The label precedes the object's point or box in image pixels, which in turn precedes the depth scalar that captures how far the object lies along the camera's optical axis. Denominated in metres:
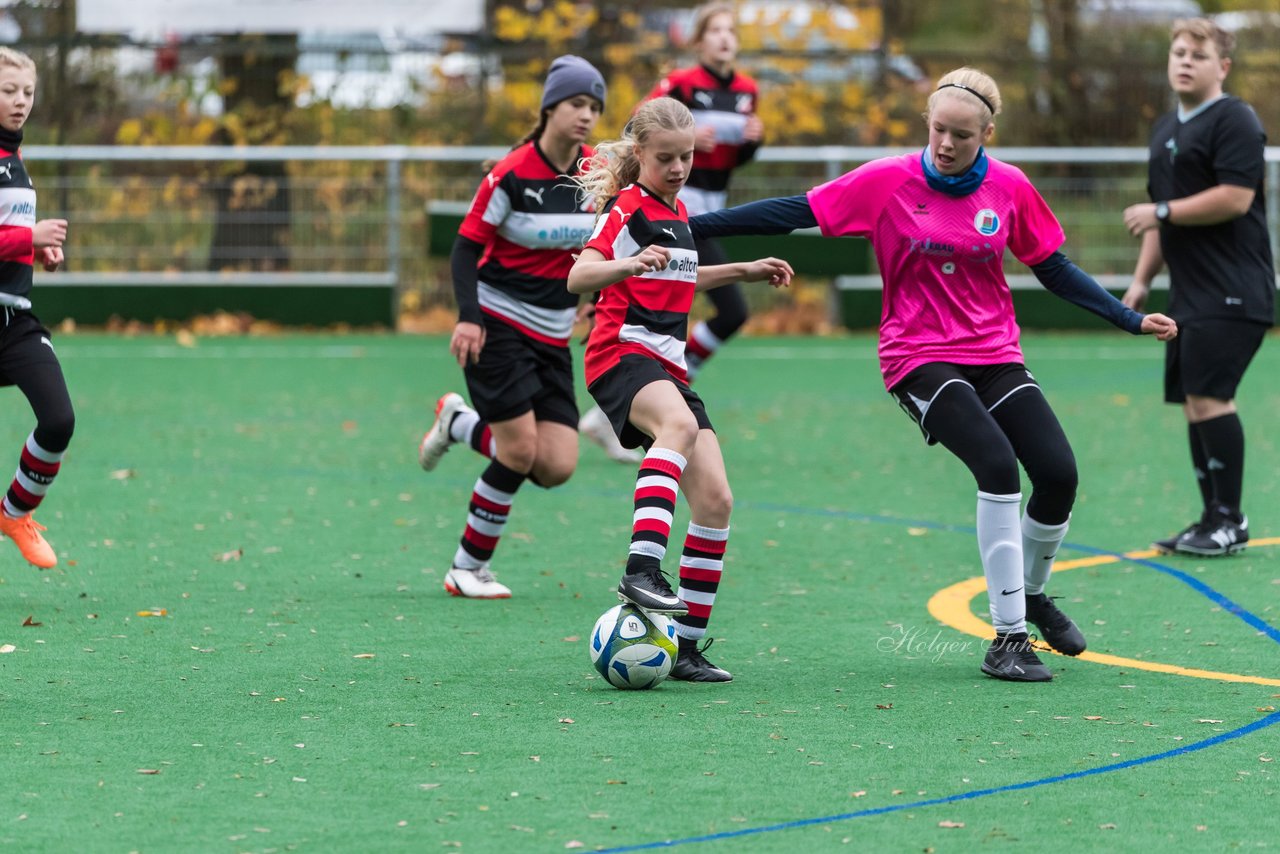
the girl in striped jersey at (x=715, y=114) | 23.22
